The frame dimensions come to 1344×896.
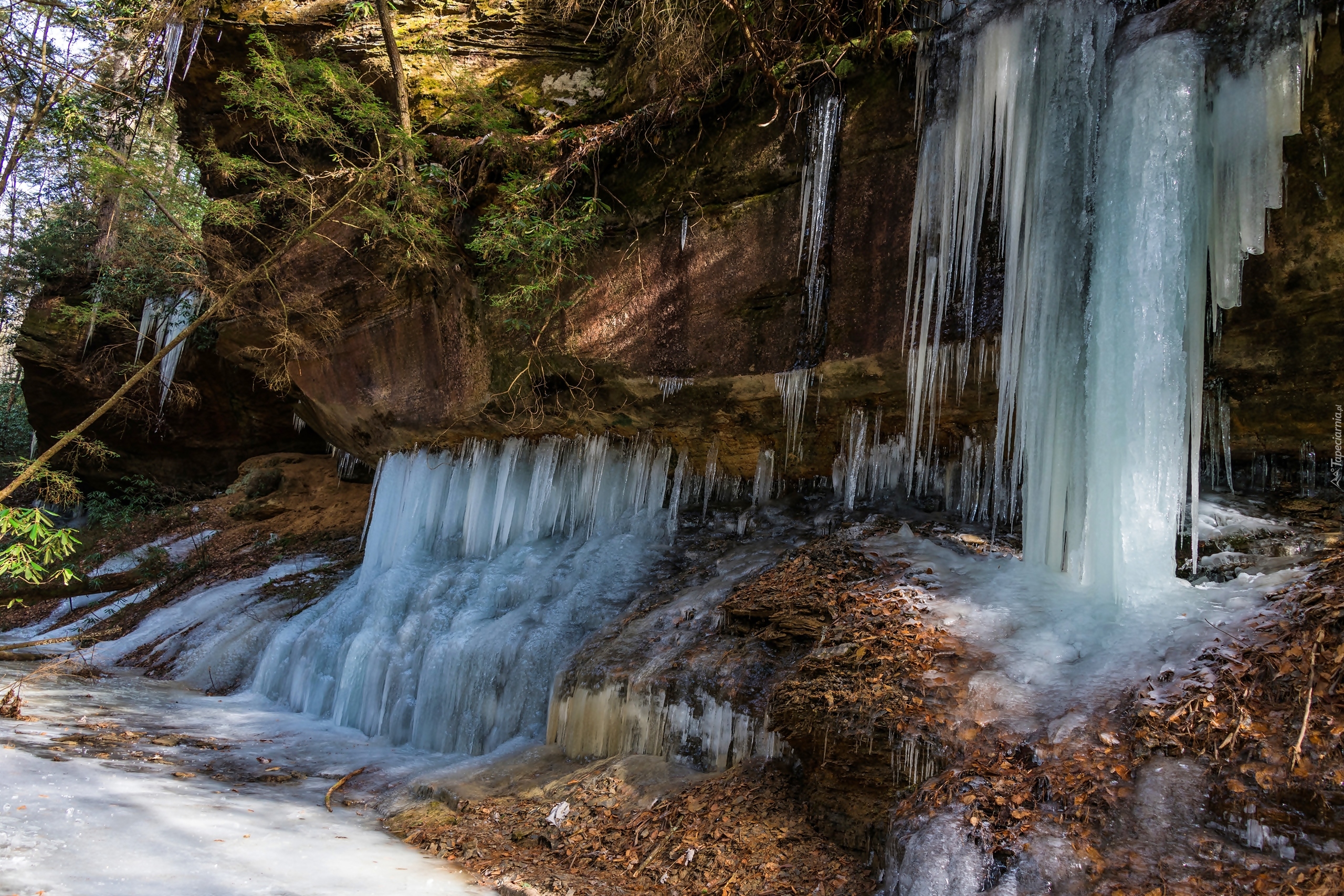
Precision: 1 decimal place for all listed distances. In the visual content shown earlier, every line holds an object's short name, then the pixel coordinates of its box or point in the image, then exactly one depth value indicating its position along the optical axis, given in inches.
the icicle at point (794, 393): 276.7
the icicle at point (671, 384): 301.7
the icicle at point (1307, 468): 232.4
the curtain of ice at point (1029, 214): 205.8
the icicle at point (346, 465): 601.9
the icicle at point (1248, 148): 181.3
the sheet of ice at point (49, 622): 457.7
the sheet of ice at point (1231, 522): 205.3
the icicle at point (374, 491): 443.2
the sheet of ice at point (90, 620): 421.1
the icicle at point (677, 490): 340.5
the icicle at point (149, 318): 549.0
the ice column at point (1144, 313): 178.9
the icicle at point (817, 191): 266.4
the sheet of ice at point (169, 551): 560.4
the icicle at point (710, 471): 335.2
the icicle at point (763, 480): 329.4
